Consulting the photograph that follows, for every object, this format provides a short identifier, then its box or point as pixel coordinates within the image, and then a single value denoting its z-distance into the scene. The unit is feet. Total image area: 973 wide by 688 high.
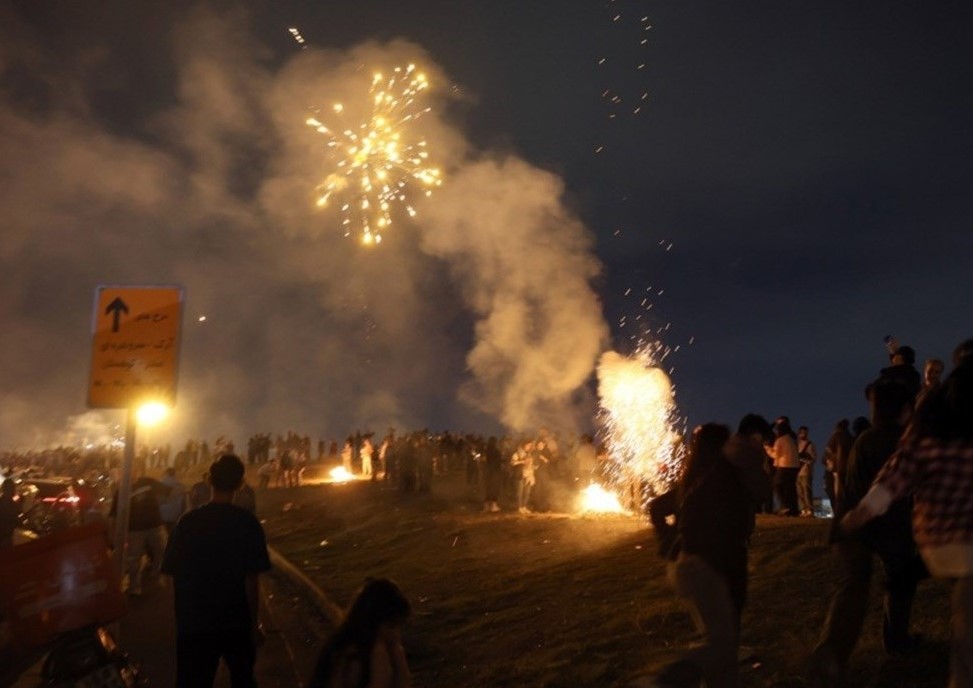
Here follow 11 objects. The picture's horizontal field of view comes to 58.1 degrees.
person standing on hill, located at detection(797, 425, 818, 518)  50.70
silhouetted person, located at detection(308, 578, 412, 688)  12.54
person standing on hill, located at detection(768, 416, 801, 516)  46.05
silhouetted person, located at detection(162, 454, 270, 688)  15.76
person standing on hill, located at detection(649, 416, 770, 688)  15.61
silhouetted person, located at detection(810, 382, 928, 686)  16.97
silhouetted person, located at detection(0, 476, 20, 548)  41.37
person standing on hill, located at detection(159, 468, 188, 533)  41.22
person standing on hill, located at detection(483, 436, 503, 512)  63.00
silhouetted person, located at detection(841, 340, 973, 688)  12.60
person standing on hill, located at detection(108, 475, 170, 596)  37.55
